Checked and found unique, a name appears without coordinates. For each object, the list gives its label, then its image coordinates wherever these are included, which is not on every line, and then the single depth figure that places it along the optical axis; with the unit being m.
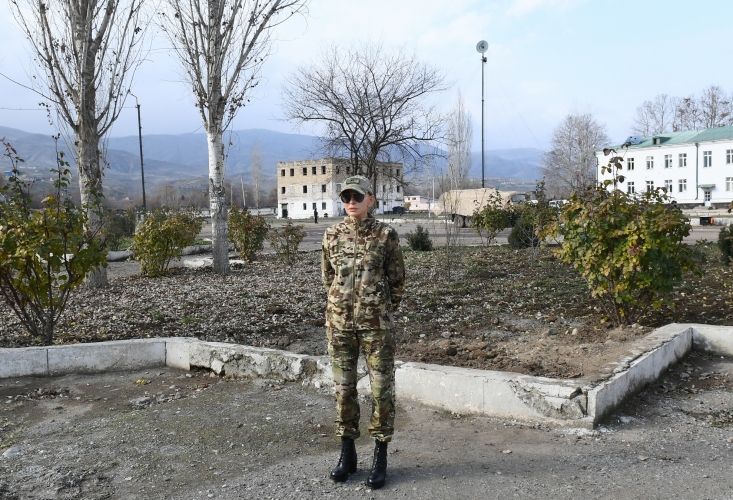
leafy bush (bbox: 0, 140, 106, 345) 5.92
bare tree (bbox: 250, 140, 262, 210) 102.06
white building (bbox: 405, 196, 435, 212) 105.22
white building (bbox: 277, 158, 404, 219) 73.44
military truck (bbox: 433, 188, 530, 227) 30.70
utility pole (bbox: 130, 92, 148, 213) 32.17
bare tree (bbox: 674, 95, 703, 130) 66.38
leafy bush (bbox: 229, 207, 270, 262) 15.00
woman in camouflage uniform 3.43
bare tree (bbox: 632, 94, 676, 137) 69.23
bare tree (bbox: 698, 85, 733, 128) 63.95
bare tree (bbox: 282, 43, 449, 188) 20.27
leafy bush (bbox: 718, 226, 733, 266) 11.85
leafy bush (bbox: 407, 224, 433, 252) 17.64
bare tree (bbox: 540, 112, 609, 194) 65.81
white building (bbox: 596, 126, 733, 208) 52.44
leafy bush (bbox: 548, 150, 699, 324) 6.16
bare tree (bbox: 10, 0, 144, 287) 10.05
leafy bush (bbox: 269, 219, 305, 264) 13.97
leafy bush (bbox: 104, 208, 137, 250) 21.71
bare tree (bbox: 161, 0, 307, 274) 12.04
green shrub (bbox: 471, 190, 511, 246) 18.21
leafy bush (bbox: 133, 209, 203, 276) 12.12
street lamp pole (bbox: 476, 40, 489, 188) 35.31
